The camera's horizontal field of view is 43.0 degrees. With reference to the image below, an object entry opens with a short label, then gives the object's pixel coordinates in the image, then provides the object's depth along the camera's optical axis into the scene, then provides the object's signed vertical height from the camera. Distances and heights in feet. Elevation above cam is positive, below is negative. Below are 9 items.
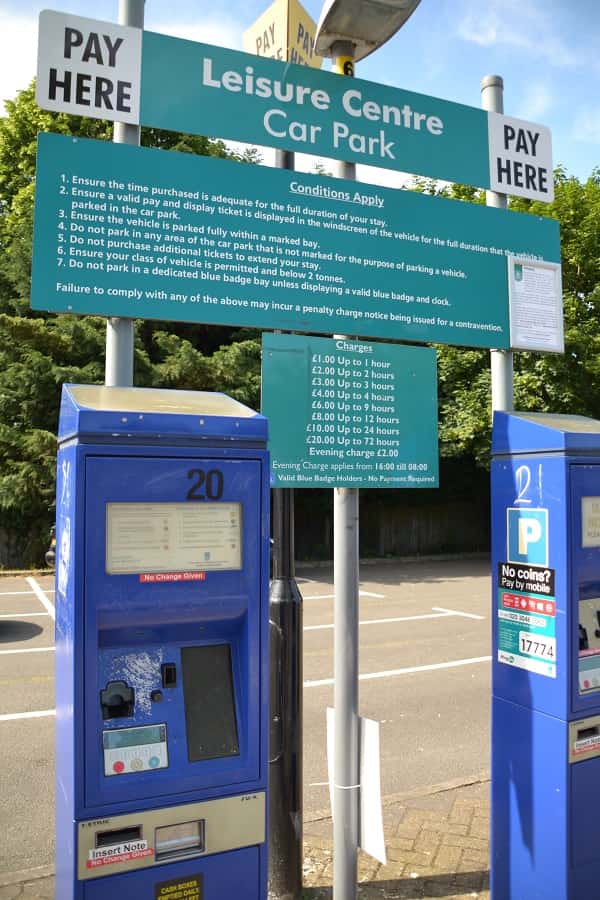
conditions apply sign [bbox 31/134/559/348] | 9.34 +3.48
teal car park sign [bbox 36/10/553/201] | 9.57 +5.55
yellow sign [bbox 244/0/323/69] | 11.32 +7.20
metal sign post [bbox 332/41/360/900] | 10.75 -2.55
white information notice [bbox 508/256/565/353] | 12.35 +3.24
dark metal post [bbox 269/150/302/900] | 11.55 -3.39
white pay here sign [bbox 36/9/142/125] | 9.44 +5.44
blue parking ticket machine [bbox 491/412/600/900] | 10.03 -2.26
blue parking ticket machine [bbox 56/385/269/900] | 7.52 -1.56
